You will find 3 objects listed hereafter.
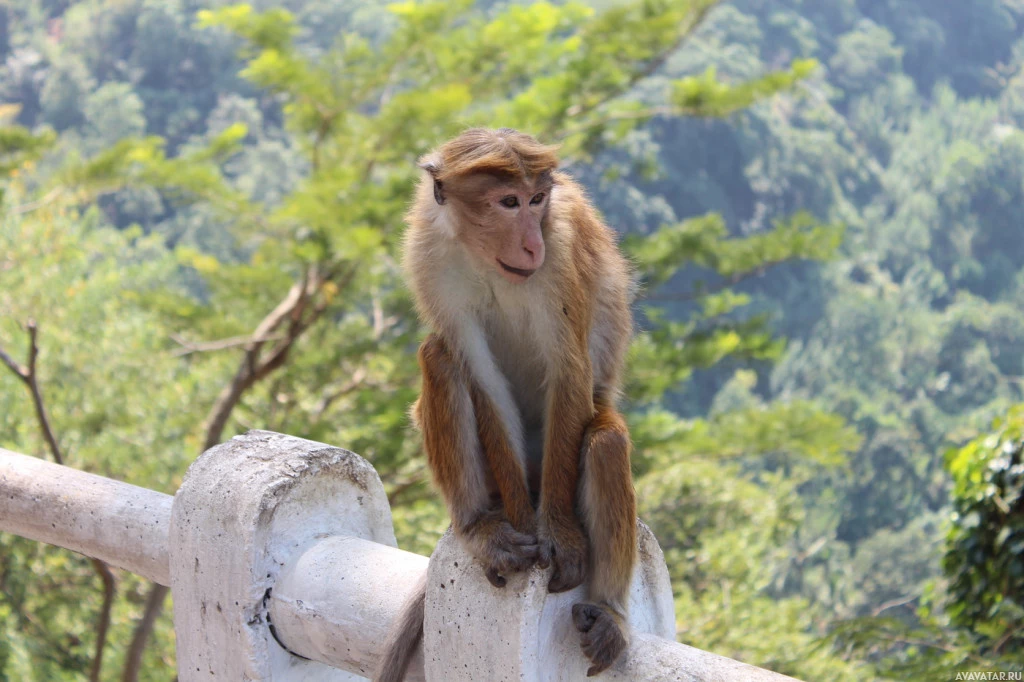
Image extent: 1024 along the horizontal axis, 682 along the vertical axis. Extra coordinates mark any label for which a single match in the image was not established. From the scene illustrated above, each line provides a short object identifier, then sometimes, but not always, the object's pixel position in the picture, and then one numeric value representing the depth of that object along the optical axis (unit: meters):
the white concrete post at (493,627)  3.26
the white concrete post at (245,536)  3.93
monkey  4.02
